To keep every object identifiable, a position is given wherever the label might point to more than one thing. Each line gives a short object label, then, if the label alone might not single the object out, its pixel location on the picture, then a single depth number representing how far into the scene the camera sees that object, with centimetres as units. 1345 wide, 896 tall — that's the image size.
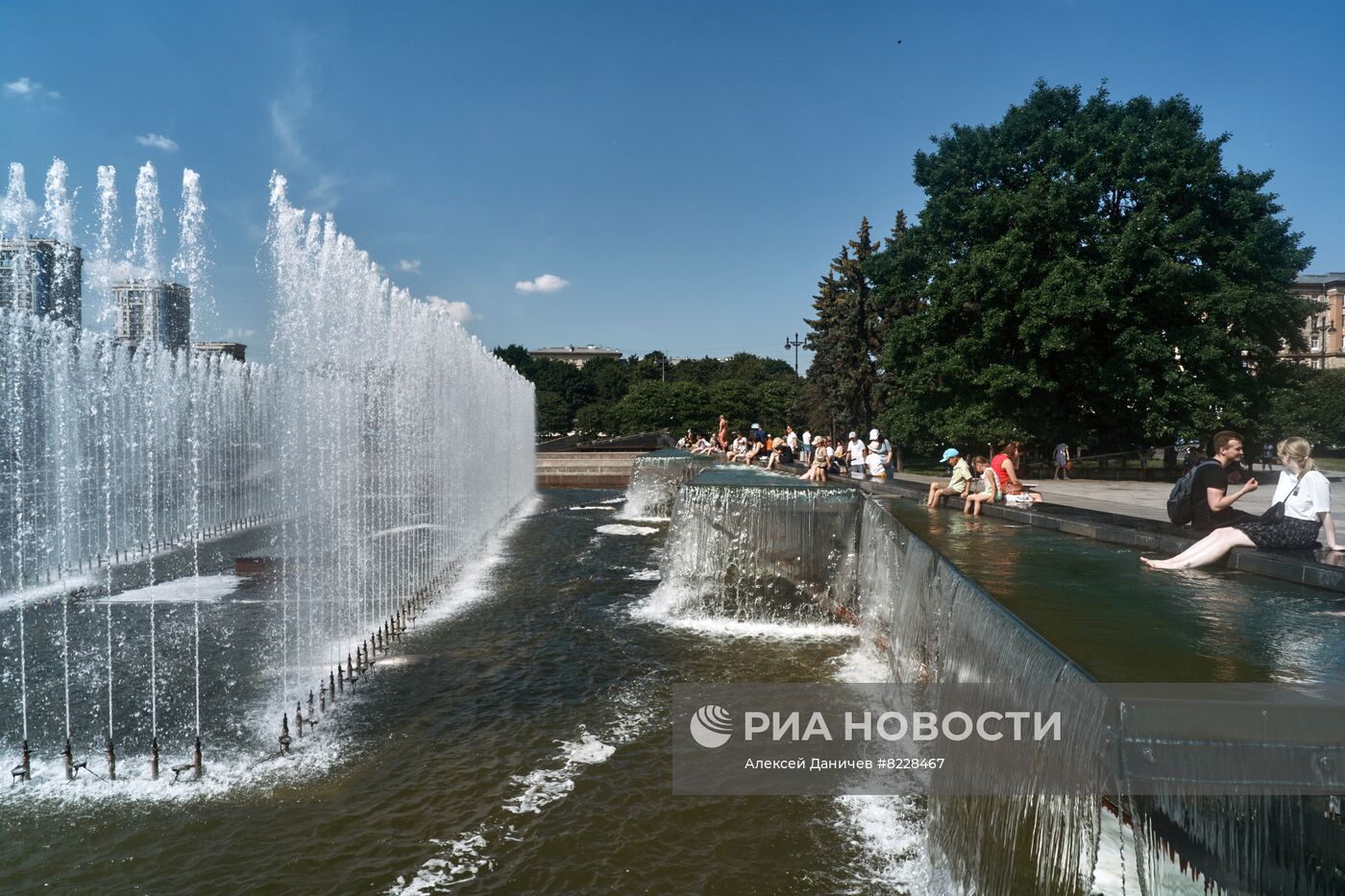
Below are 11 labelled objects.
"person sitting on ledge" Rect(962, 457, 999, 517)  1212
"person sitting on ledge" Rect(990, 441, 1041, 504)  1223
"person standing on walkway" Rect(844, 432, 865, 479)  2077
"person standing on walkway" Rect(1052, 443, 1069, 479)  2645
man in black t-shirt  785
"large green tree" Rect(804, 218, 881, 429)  4244
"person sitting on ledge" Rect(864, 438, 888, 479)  1925
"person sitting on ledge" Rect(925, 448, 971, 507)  1299
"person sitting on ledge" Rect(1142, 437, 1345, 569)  674
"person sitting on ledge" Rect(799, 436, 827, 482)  1891
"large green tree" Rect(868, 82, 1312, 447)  2452
